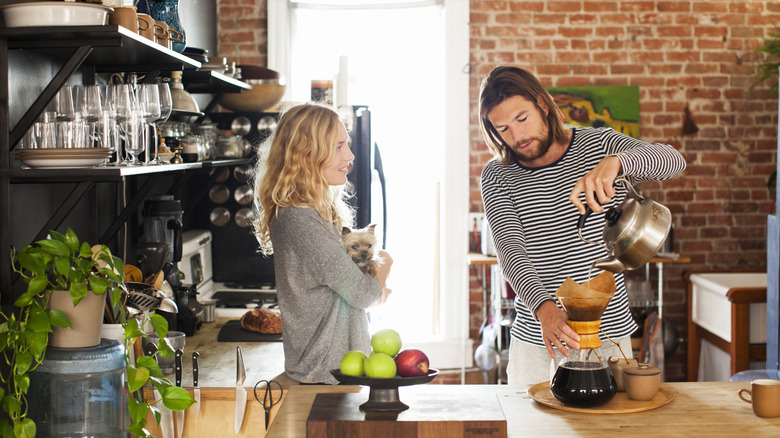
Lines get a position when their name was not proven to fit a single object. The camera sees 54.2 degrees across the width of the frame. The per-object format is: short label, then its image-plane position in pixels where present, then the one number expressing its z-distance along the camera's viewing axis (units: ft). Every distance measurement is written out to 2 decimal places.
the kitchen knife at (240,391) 6.41
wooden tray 5.26
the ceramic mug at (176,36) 7.82
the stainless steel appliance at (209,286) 10.43
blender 8.97
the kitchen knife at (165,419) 6.80
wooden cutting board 4.70
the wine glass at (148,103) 6.67
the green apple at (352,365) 4.94
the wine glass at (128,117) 6.42
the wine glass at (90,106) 6.14
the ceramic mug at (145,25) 6.51
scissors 5.97
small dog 8.05
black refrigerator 12.00
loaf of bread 9.17
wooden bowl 11.70
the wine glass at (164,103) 7.25
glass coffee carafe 5.24
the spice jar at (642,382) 5.41
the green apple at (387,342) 5.01
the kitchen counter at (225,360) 7.34
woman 7.04
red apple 4.88
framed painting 14.84
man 6.95
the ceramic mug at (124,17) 6.03
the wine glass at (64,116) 5.91
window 14.80
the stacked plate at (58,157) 5.49
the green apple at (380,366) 4.89
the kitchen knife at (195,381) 6.63
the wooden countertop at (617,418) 4.92
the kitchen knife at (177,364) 6.57
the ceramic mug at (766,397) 5.13
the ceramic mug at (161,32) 7.06
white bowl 5.31
